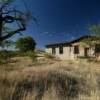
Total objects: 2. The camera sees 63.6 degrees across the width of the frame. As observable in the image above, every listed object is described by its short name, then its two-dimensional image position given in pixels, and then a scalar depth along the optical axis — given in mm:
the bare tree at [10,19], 4492
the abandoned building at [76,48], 13679
